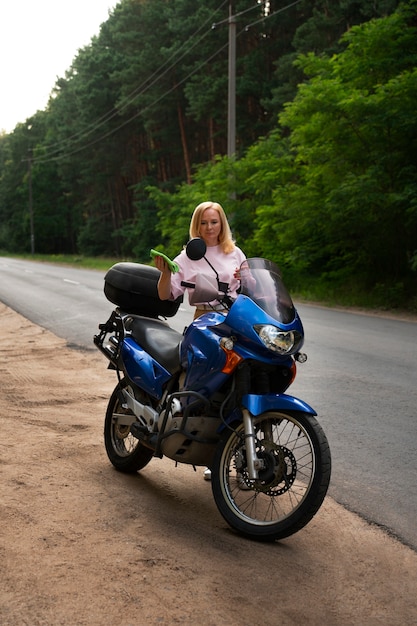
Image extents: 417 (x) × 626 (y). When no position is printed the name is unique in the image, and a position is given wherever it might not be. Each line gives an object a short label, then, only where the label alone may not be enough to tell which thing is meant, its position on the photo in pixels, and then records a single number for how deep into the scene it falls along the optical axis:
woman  4.60
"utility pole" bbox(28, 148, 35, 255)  73.56
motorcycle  3.80
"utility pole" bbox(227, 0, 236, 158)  27.44
